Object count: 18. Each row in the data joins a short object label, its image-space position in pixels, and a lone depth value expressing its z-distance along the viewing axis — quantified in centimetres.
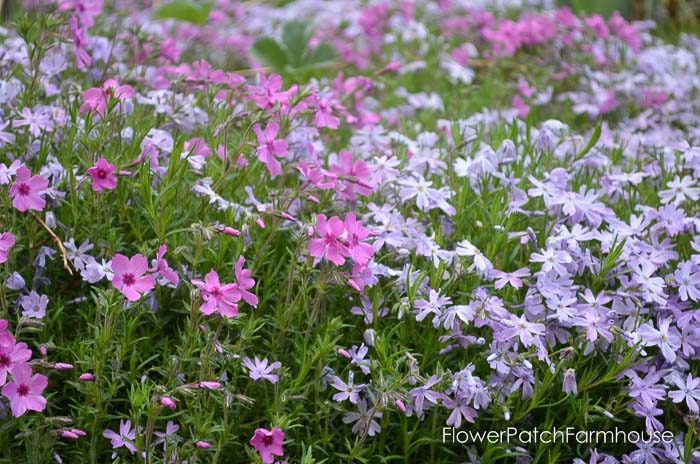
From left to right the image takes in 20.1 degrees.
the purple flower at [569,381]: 100
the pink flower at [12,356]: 97
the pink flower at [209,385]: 97
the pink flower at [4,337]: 96
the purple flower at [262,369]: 100
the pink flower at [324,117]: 112
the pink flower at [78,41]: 112
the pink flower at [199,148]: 108
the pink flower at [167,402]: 96
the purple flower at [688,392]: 102
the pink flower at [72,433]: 97
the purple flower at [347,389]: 101
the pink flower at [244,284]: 99
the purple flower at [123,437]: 98
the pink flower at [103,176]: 101
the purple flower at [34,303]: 101
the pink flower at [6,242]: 99
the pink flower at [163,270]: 99
